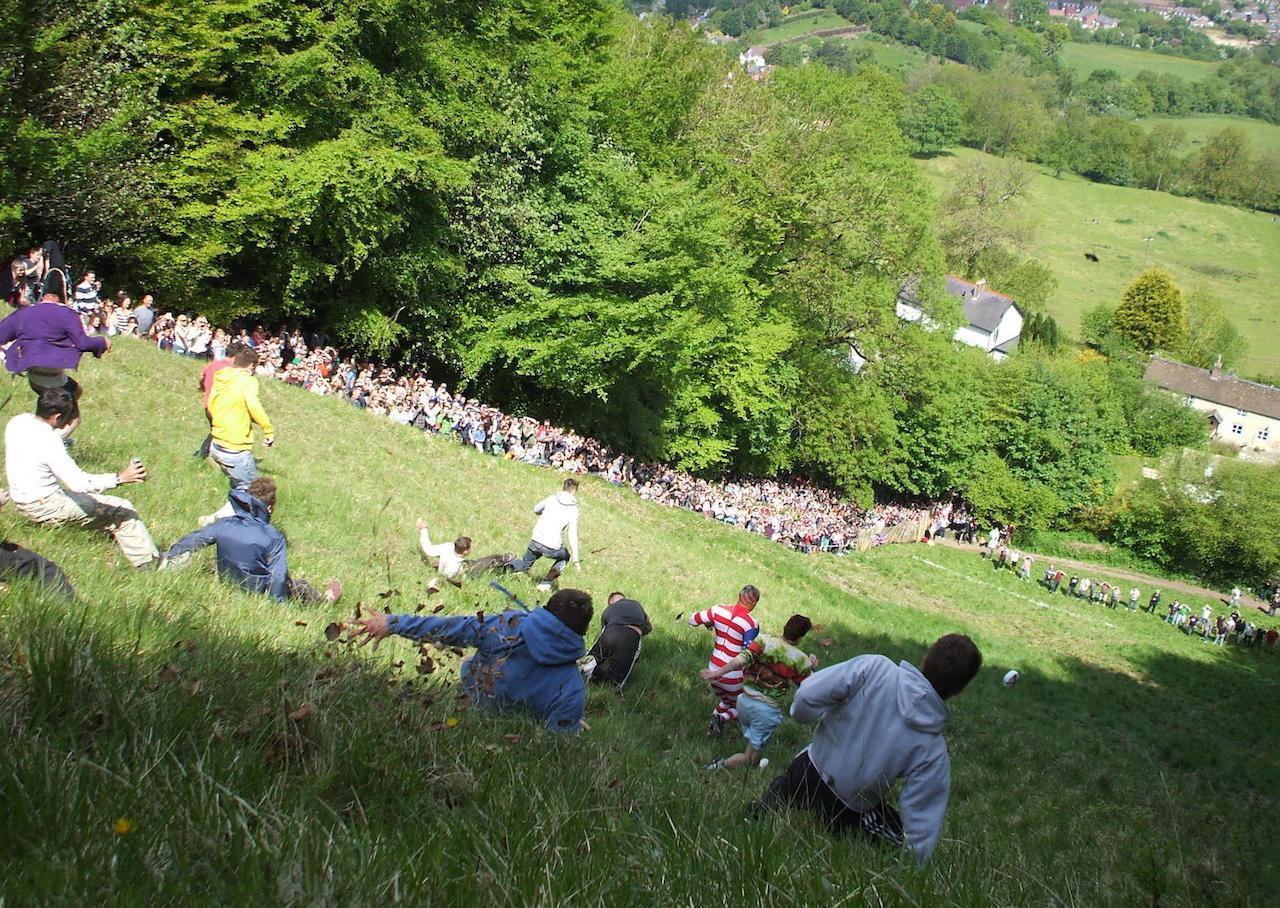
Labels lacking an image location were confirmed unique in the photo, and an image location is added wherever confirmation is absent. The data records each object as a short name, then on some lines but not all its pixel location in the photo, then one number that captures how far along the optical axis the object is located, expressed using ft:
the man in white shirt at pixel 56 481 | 23.31
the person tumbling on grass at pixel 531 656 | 19.19
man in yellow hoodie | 33.94
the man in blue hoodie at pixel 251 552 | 25.50
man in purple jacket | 31.14
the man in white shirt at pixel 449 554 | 38.88
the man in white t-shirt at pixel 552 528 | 42.70
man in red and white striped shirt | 30.32
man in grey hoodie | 14.48
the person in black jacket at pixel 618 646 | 32.27
